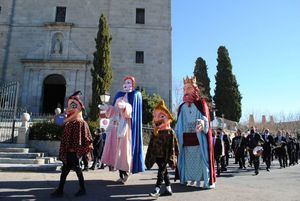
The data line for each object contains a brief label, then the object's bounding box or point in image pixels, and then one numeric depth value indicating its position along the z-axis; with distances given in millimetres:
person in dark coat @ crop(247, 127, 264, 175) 12500
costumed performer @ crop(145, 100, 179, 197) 6426
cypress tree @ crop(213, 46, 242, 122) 38094
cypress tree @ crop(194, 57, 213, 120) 40519
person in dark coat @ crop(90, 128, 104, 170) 12878
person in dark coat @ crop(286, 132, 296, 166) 17269
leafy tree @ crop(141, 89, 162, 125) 22281
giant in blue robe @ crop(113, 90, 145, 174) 7887
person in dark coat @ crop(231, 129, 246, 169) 14476
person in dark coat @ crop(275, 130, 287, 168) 15934
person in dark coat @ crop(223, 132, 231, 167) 14648
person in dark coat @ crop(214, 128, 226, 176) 11438
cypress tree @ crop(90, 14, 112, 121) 22656
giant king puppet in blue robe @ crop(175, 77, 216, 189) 7476
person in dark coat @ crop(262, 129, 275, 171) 13758
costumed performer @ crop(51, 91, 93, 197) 6168
